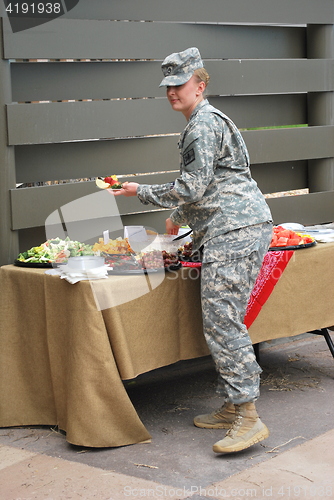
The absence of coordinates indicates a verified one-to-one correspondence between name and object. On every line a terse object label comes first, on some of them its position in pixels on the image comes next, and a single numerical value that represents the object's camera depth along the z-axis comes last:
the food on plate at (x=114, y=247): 7.16
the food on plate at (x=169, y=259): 6.93
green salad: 7.10
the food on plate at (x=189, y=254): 7.33
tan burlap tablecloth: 6.44
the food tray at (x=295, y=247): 7.62
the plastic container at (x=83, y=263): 6.48
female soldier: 6.37
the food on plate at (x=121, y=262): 6.77
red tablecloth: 7.44
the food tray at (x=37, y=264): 7.13
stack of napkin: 6.42
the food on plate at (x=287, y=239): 7.79
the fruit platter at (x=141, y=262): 6.75
